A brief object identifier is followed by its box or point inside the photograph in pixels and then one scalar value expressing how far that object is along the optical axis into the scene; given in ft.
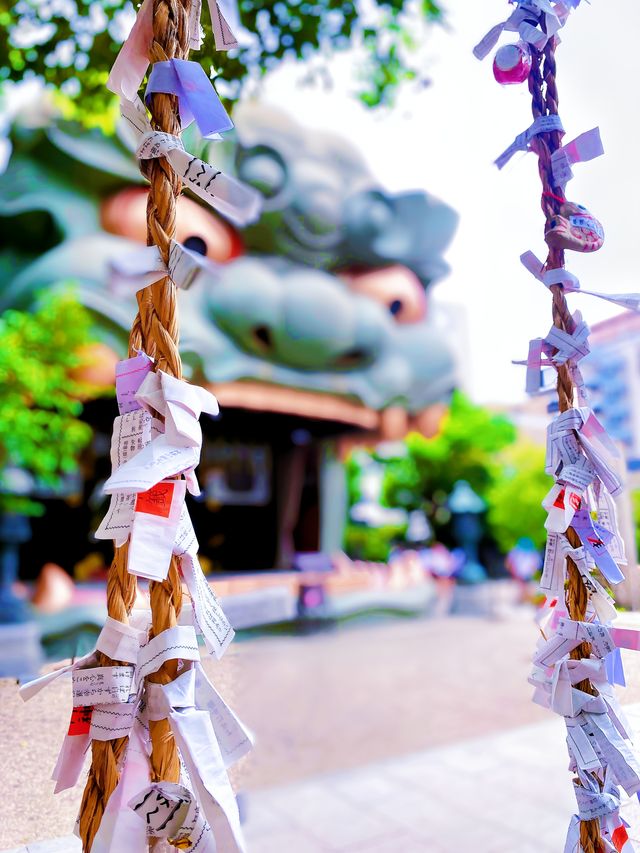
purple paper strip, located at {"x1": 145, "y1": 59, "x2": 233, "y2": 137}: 1.50
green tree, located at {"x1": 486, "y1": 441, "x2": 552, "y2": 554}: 23.82
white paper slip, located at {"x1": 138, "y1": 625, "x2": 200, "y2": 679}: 1.35
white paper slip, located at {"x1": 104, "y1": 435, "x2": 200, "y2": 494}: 1.29
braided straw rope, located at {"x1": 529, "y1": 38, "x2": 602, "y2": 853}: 1.84
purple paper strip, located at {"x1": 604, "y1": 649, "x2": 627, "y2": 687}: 1.92
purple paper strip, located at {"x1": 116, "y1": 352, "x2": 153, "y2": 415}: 1.47
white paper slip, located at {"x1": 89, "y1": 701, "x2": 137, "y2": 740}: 1.40
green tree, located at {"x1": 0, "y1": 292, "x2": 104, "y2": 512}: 11.53
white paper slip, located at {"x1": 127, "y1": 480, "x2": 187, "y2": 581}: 1.31
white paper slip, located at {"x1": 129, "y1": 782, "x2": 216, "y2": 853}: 1.29
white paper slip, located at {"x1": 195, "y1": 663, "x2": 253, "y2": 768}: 1.45
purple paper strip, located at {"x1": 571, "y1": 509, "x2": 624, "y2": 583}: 1.88
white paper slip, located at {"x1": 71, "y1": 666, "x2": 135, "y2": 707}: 1.40
